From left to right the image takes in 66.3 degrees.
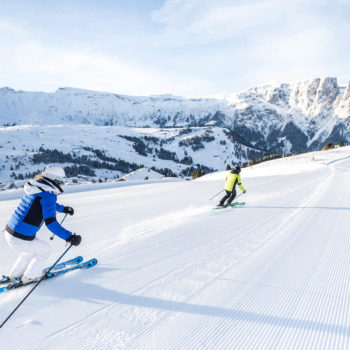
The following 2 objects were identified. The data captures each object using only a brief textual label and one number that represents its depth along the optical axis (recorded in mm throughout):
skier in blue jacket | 4316
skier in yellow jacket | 11438
